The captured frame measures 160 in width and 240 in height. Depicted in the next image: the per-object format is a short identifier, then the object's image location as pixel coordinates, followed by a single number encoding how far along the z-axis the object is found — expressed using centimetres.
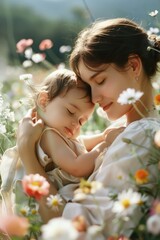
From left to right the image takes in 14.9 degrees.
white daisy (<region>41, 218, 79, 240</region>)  123
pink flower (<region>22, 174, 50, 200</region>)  168
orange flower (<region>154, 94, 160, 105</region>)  211
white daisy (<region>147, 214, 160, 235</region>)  147
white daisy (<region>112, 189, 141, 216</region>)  163
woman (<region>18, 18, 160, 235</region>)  208
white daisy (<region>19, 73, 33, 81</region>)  246
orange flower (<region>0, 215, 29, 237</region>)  140
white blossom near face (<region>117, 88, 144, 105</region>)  192
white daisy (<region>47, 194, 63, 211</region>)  193
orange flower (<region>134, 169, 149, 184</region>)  172
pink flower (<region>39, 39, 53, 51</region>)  329
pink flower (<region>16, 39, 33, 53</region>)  329
